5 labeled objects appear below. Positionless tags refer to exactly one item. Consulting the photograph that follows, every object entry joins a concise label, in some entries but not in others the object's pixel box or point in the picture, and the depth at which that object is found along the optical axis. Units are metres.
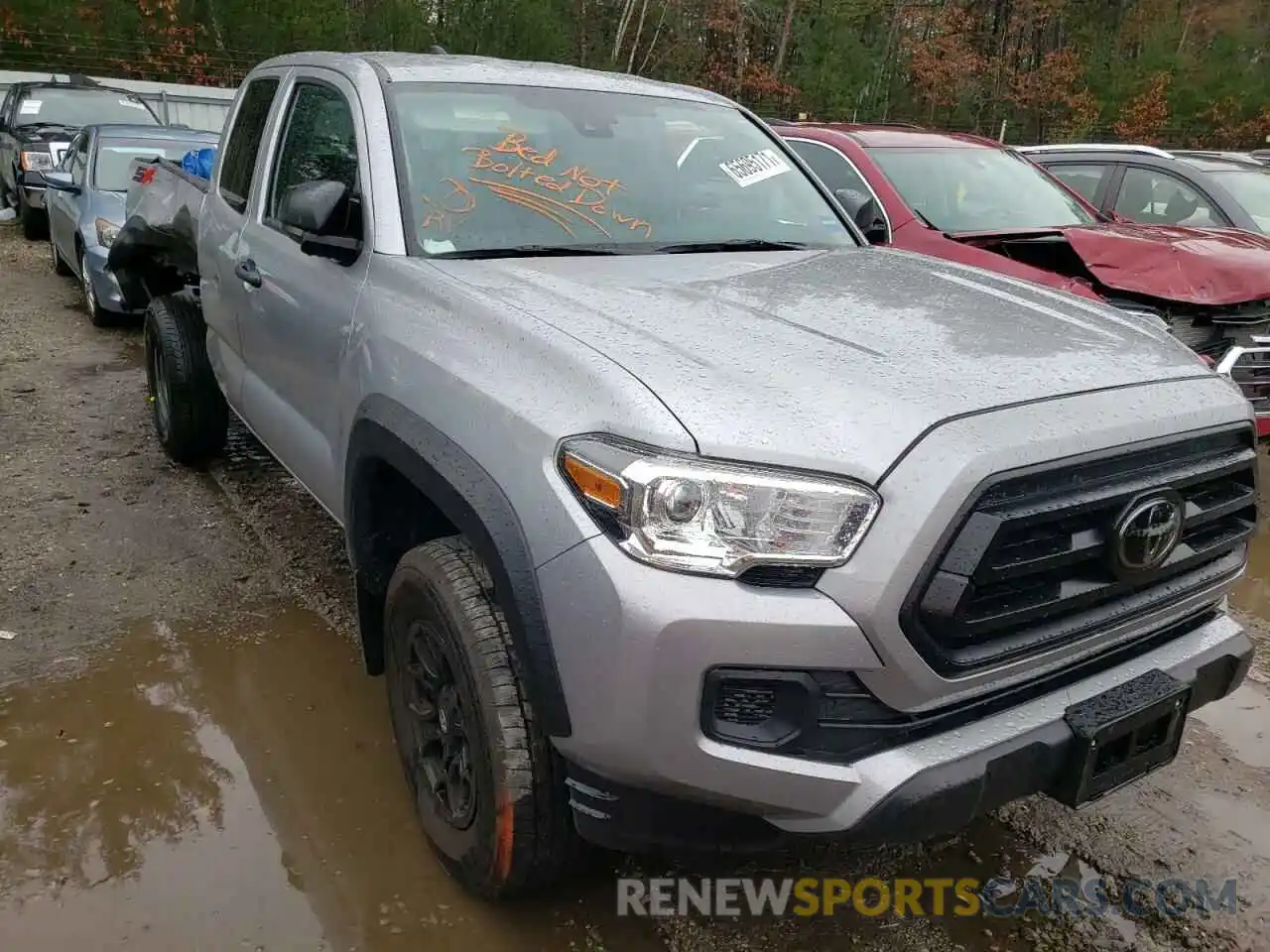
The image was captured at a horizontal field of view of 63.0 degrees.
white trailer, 18.44
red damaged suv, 5.05
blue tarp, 6.60
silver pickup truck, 1.82
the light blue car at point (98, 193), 7.82
